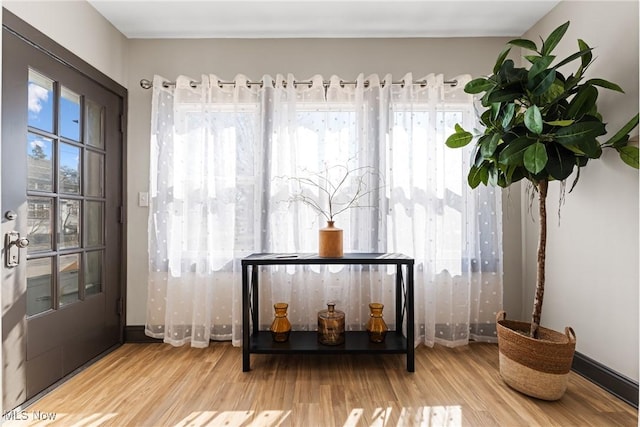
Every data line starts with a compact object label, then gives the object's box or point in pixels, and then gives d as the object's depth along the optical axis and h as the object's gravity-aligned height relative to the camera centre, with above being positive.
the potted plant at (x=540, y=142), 1.68 +0.38
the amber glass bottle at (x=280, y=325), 2.29 -0.74
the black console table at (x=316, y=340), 2.15 -0.78
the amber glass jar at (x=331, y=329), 2.23 -0.74
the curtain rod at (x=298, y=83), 2.54 +0.99
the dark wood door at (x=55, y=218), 1.73 -0.02
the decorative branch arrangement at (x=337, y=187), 2.53 +0.21
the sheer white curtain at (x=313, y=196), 2.51 +0.13
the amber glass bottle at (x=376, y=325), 2.27 -0.74
